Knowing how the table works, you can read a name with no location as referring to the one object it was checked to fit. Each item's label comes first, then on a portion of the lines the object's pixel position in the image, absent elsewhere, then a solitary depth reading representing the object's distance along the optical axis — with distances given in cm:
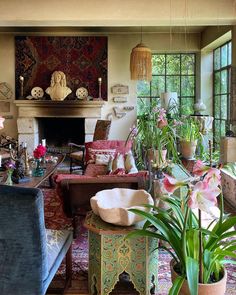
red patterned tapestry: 554
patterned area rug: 182
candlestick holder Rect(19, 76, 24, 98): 542
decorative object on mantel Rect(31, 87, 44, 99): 553
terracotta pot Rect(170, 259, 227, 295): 136
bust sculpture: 541
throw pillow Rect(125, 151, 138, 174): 280
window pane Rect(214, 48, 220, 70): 534
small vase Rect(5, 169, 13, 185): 254
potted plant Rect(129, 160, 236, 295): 125
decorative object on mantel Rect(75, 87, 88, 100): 556
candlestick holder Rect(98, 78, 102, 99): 551
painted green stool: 165
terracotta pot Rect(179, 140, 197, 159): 324
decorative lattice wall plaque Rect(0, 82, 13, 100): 554
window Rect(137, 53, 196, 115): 569
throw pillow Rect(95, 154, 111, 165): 383
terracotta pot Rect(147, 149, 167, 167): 232
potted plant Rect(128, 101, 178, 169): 232
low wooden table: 274
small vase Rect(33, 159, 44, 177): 307
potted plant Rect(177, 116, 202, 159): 325
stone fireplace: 542
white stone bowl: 164
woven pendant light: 482
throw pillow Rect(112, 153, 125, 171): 302
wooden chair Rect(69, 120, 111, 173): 465
